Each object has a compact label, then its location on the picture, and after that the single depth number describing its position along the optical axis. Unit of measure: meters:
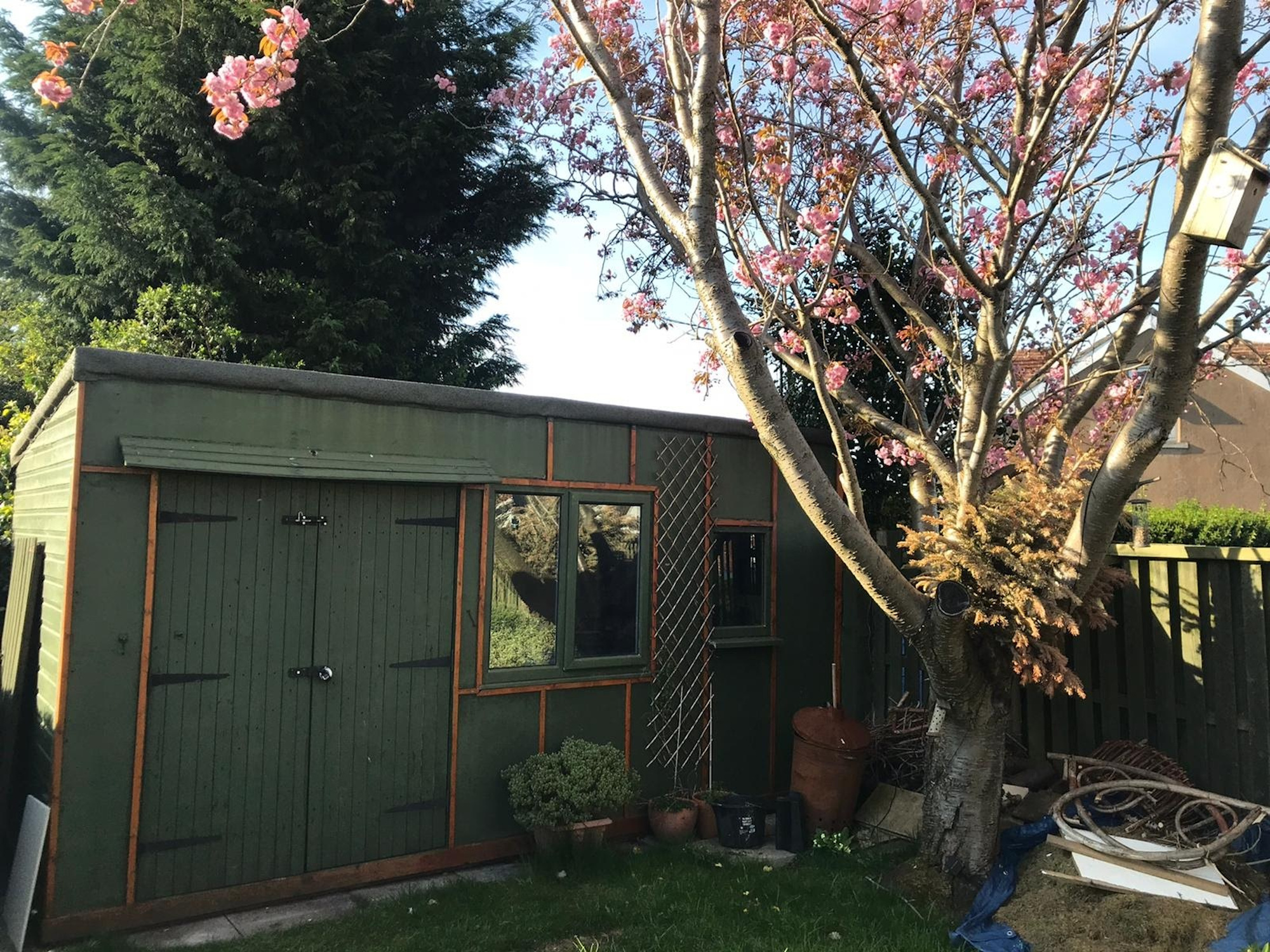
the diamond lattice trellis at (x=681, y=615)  6.16
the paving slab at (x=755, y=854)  5.49
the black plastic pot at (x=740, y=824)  5.67
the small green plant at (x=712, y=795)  6.00
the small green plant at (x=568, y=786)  5.19
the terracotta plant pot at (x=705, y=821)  5.93
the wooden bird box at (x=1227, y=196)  2.91
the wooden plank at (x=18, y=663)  4.71
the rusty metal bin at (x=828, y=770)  5.98
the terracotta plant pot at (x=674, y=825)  5.78
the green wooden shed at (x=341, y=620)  4.29
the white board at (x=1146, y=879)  4.09
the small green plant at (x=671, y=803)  5.86
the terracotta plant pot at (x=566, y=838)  5.21
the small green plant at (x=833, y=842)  5.61
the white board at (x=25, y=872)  3.99
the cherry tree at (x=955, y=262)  4.16
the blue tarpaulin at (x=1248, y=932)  3.83
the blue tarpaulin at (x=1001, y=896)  4.24
